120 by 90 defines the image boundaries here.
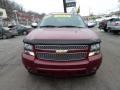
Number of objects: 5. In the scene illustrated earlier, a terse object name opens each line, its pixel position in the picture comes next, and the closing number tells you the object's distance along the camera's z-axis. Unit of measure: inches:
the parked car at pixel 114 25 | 314.1
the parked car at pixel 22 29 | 459.6
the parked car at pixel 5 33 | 358.4
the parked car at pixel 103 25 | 398.5
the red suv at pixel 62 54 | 75.1
